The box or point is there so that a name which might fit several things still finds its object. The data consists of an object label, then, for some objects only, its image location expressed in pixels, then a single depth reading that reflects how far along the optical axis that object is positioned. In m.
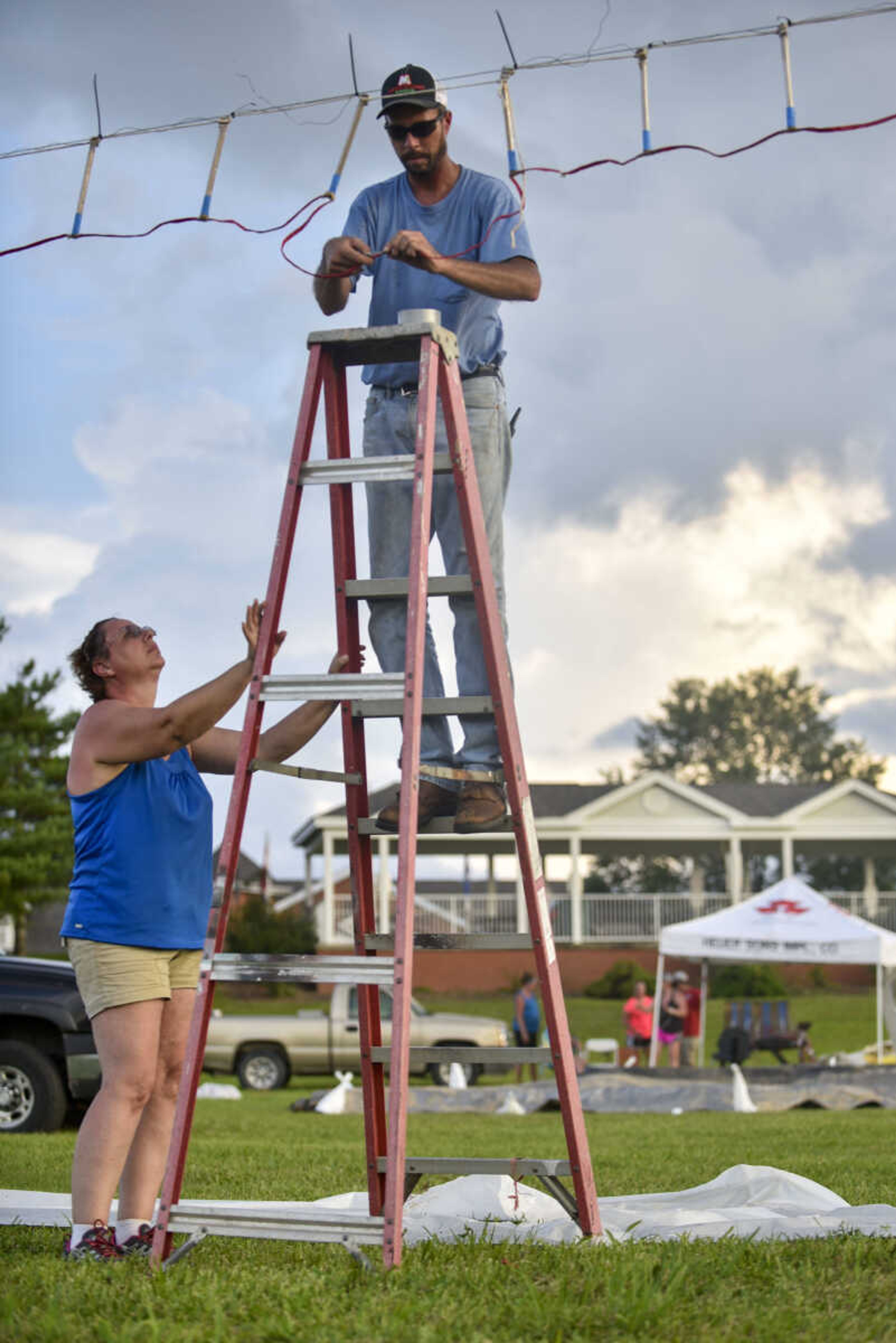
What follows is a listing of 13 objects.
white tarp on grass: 4.46
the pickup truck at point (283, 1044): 23.72
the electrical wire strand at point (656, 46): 4.66
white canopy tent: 21.88
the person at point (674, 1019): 23.52
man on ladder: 4.46
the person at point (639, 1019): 25.45
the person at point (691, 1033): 24.66
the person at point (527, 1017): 22.33
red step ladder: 3.68
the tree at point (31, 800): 35.16
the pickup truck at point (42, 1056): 11.55
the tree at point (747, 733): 87.38
